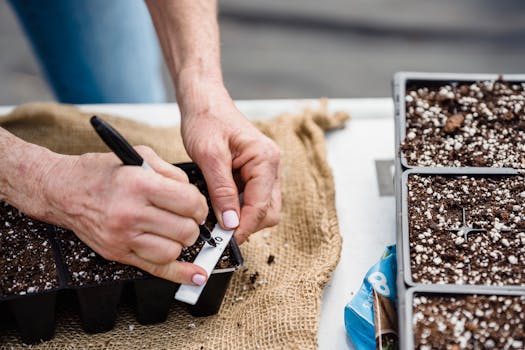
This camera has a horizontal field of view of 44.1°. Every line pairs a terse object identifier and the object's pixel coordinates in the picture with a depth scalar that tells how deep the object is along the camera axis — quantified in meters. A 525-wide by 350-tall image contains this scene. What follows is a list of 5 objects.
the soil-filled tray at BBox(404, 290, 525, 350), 0.93
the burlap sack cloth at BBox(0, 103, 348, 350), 1.13
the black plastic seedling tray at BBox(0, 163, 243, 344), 1.05
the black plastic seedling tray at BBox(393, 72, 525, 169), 1.31
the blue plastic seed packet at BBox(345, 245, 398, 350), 1.02
